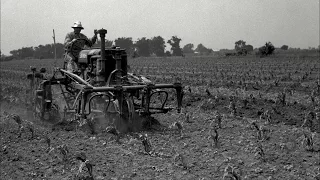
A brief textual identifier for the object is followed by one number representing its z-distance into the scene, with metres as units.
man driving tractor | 10.20
